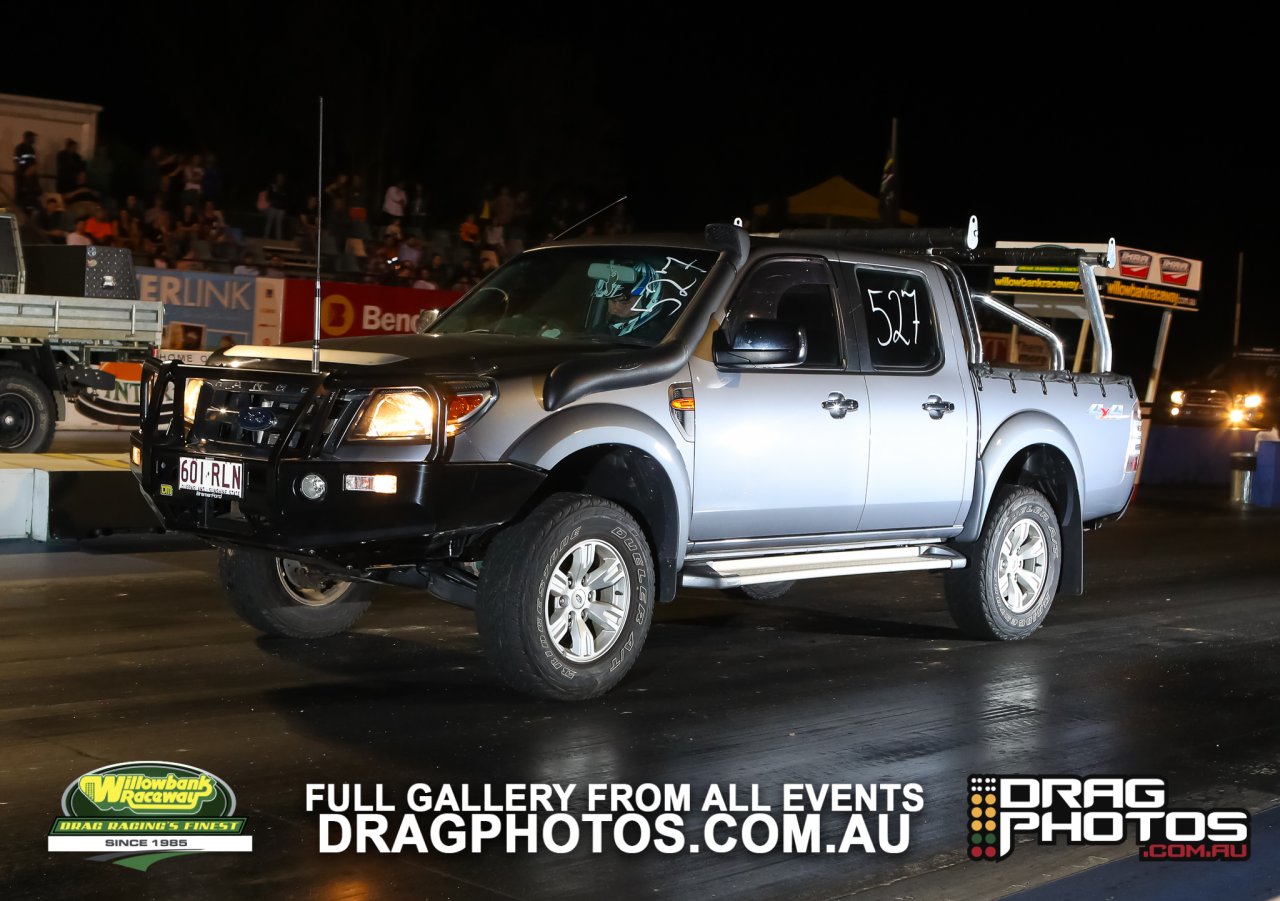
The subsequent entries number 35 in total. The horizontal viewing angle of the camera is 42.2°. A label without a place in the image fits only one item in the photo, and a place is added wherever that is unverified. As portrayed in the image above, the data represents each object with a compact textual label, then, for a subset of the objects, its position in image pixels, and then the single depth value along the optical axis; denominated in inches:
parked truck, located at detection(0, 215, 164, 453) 652.1
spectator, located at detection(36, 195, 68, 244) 836.0
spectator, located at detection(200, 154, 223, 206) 919.0
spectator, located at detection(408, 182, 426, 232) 1048.2
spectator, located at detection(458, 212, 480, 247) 1066.7
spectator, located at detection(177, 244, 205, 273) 895.1
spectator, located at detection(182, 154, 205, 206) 909.2
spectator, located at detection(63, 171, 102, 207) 856.9
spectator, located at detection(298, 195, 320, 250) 942.4
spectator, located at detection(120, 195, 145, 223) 881.5
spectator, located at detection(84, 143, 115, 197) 887.7
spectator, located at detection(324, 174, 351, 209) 1012.5
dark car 1266.0
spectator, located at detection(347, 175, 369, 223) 1004.6
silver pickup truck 254.8
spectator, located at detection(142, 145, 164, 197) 903.1
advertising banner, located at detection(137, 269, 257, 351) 864.3
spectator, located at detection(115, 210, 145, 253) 874.8
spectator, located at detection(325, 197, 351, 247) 987.3
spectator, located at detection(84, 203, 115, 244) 845.8
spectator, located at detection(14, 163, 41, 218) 840.3
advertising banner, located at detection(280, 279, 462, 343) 920.9
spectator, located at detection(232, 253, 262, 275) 916.0
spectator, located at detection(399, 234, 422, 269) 1002.1
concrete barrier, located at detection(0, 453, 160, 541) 445.1
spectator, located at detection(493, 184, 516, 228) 1082.1
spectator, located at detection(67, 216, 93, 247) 835.4
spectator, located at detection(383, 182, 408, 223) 1031.6
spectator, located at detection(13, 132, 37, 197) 838.5
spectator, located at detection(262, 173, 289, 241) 953.5
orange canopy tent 1226.0
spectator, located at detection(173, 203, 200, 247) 900.6
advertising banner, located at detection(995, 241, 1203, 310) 950.4
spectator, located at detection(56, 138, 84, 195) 862.5
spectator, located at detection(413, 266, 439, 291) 1000.2
